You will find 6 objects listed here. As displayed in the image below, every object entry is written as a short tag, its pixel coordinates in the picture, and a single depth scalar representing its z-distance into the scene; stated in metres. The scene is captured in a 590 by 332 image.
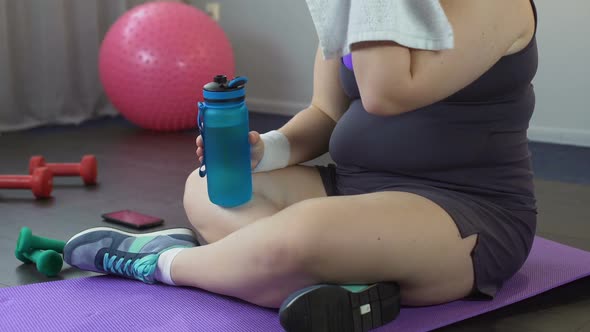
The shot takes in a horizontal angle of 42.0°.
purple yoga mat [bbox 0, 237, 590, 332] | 1.07
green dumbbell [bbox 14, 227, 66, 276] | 1.32
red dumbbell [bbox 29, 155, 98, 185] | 2.00
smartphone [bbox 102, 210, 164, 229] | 1.63
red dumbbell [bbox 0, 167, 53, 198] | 1.86
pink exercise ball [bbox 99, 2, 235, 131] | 2.59
